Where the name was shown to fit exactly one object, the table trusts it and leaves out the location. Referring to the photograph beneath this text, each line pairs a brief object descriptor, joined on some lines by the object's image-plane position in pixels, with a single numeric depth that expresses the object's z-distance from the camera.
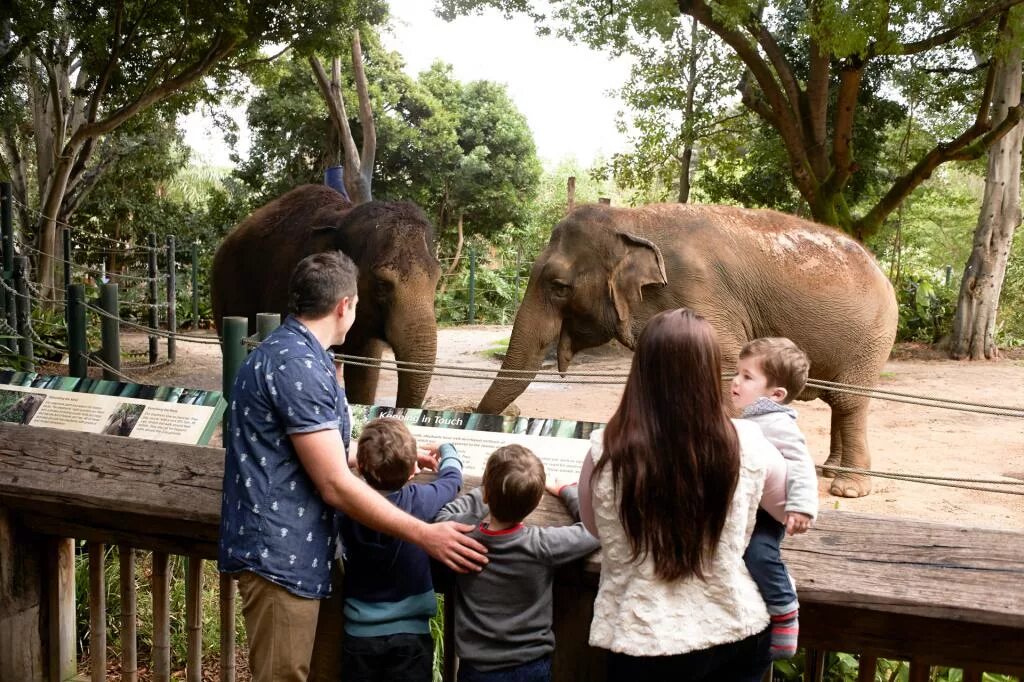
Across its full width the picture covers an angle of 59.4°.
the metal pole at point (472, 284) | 17.44
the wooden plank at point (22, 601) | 2.37
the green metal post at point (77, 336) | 4.14
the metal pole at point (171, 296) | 11.45
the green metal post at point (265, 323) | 3.14
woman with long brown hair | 1.54
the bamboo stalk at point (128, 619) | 2.46
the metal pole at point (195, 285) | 12.77
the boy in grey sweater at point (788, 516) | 1.62
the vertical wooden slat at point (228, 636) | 2.33
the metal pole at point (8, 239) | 7.52
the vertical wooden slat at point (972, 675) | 1.78
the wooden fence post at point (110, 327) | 4.18
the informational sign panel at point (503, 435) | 2.32
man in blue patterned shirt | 1.77
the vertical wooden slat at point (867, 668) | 1.86
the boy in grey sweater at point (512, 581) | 1.73
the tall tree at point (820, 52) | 9.30
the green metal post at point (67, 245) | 9.63
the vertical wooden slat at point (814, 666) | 1.94
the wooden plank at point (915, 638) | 1.70
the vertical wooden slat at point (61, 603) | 2.50
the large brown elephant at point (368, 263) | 5.74
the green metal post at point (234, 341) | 3.13
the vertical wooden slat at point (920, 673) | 1.82
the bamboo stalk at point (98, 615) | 2.43
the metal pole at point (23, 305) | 7.72
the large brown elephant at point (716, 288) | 5.82
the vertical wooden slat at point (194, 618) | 2.37
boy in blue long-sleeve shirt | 1.87
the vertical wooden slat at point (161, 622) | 2.34
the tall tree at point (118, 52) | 9.99
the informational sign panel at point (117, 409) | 2.85
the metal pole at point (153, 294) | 11.25
